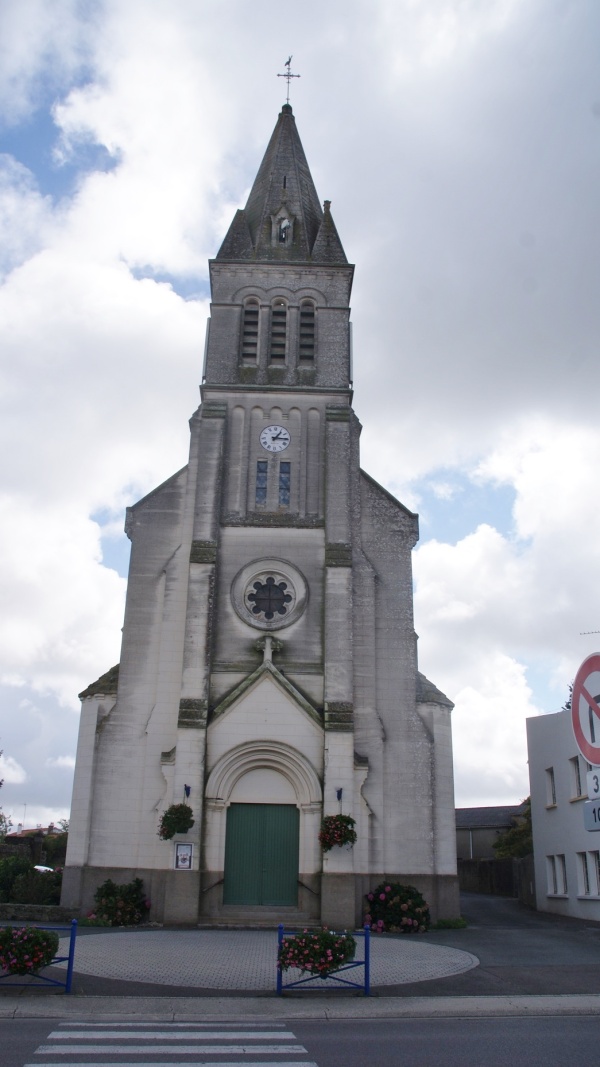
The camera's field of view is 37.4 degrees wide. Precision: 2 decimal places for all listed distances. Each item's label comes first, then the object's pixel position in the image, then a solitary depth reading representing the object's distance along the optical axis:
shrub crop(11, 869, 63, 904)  24.33
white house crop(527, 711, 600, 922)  26.67
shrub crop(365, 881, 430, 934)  22.34
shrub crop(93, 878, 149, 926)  22.05
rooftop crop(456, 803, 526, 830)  55.03
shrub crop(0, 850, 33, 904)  24.70
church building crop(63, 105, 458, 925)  23.14
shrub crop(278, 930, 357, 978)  12.80
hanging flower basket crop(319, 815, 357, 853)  22.20
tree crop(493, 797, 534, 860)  37.12
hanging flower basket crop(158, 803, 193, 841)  22.19
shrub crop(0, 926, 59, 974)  12.53
